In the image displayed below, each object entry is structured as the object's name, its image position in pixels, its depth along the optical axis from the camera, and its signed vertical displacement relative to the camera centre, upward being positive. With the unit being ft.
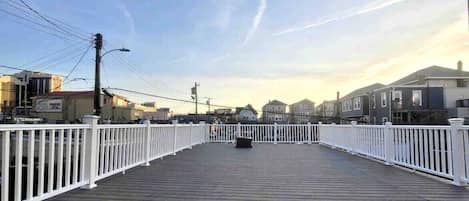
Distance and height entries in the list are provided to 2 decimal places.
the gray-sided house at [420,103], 80.33 +3.20
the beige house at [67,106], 128.92 +4.21
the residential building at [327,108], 145.33 +3.48
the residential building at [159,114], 151.84 +1.36
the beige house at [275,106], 177.88 +5.52
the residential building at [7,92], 102.83 +8.04
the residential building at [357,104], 98.99 +3.65
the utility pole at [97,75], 49.06 +5.99
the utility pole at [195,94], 105.19 +7.03
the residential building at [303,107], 170.12 +4.95
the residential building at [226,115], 117.89 +0.62
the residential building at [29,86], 118.32 +11.06
